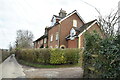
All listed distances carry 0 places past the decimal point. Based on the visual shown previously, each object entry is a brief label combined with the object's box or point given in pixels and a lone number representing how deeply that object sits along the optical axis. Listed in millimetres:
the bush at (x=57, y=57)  8600
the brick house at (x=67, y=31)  13793
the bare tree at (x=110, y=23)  3746
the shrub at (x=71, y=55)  8675
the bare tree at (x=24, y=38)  29772
